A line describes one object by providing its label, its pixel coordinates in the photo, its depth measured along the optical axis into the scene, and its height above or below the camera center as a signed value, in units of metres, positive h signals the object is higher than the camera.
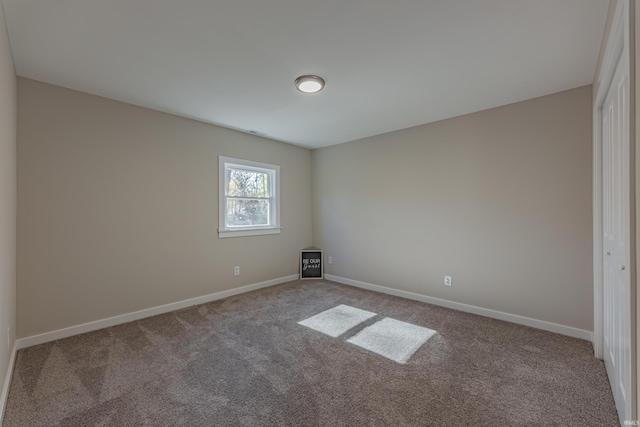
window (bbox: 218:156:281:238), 4.11 +0.23
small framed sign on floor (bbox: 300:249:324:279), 5.12 -0.93
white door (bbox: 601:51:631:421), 1.30 -0.19
